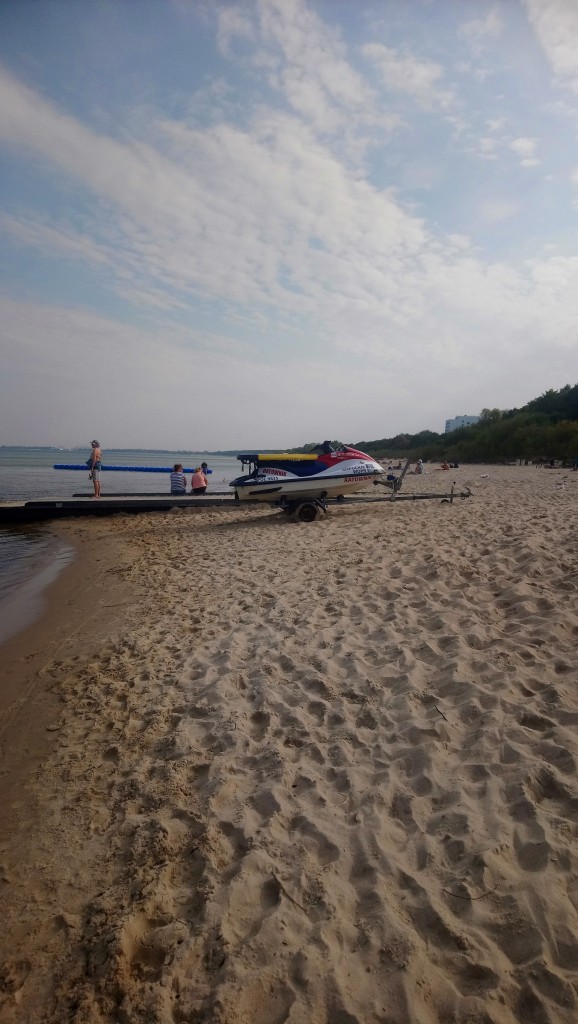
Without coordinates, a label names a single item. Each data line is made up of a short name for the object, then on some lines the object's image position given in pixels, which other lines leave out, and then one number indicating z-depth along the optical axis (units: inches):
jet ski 488.7
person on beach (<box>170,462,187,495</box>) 735.7
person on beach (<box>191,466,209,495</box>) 711.4
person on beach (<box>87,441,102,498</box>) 702.6
